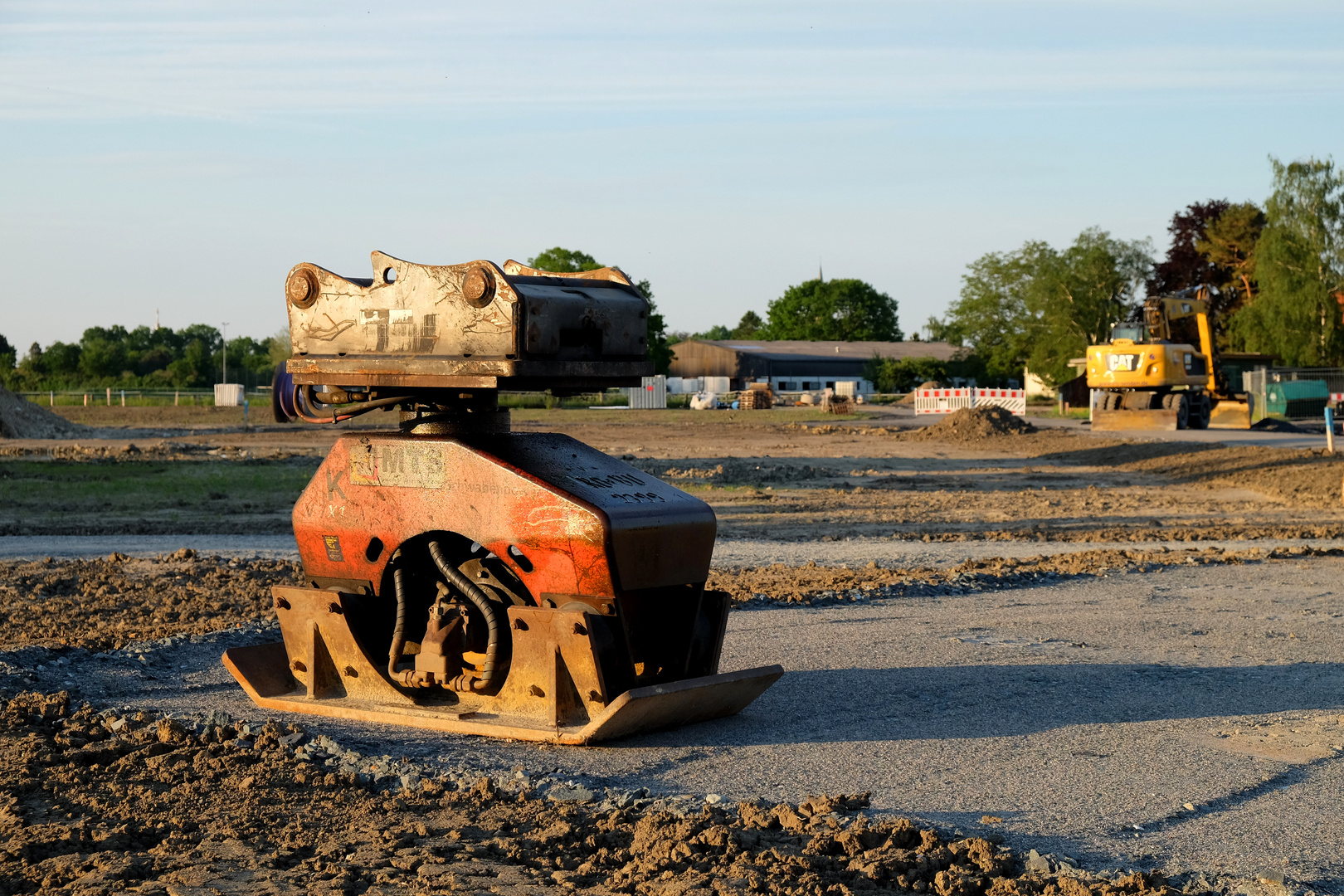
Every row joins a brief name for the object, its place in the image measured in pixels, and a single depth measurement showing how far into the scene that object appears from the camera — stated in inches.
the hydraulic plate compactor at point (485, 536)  239.0
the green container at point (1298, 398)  1731.1
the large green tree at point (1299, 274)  2372.0
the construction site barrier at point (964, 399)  2084.2
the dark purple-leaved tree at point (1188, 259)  2807.6
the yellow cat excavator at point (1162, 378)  1418.6
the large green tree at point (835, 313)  5556.1
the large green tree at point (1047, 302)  3009.4
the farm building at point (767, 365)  4168.3
